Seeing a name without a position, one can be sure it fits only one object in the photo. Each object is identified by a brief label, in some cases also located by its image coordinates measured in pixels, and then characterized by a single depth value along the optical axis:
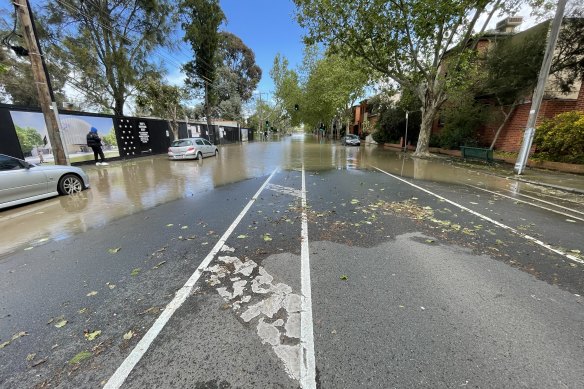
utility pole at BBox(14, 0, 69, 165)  8.95
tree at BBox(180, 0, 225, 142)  24.86
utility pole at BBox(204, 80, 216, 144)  27.69
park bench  15.37
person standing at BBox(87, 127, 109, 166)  13.77
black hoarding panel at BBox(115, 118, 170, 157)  17.28
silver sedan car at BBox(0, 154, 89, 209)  6.52
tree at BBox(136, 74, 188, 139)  19.55
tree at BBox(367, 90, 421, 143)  24.66
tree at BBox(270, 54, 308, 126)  52.38
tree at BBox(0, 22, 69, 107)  18.00
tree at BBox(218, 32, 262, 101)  51.06
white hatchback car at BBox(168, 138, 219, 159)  16.55
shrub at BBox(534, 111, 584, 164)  11.39
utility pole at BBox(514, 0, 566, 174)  9.98
